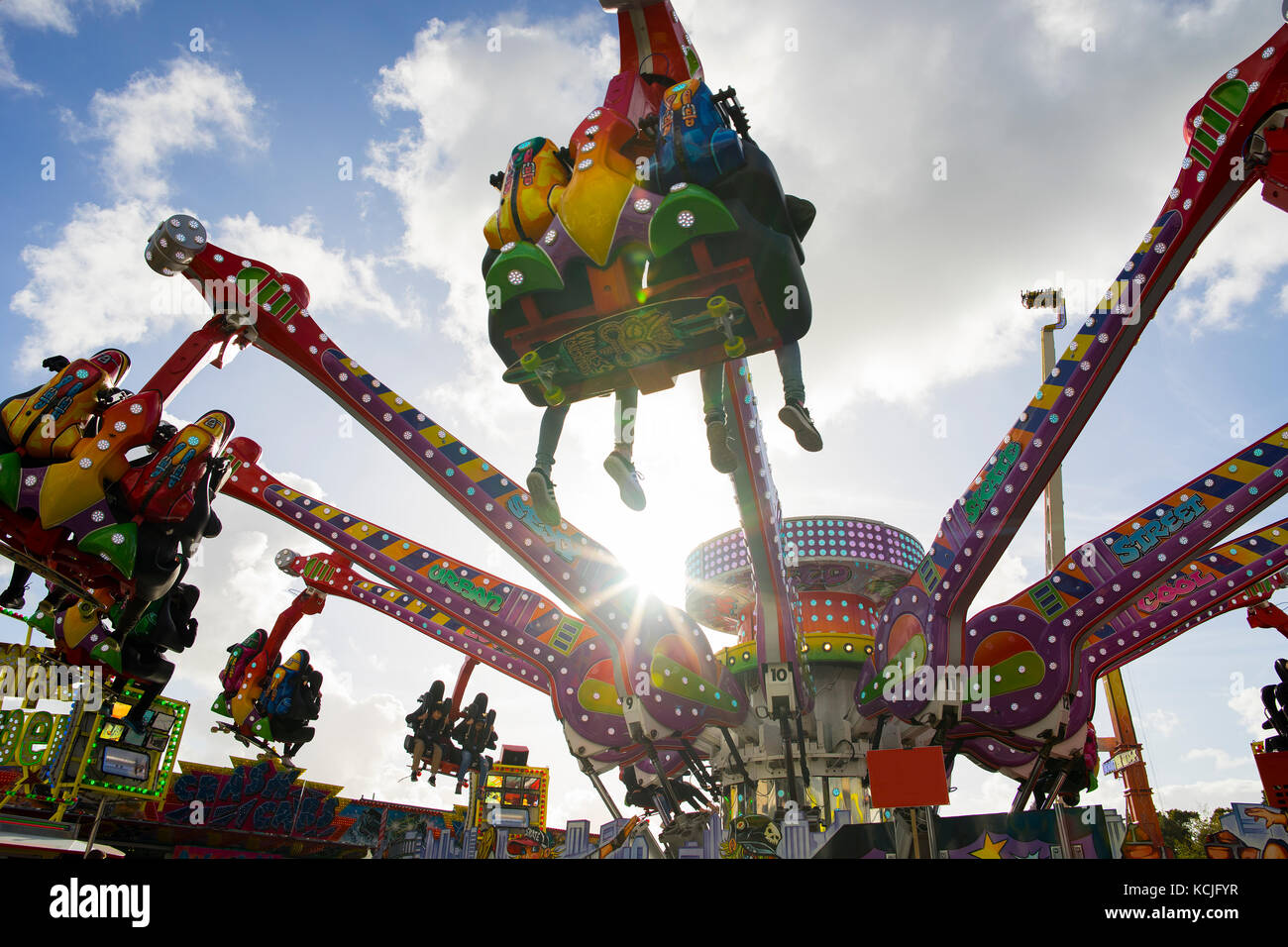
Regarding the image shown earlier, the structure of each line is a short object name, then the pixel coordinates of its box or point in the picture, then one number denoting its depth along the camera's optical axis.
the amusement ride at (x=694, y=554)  4.16
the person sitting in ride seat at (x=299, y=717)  12.31
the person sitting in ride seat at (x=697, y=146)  3.91
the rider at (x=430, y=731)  14.95
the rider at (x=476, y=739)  15.49
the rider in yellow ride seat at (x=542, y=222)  4.39
